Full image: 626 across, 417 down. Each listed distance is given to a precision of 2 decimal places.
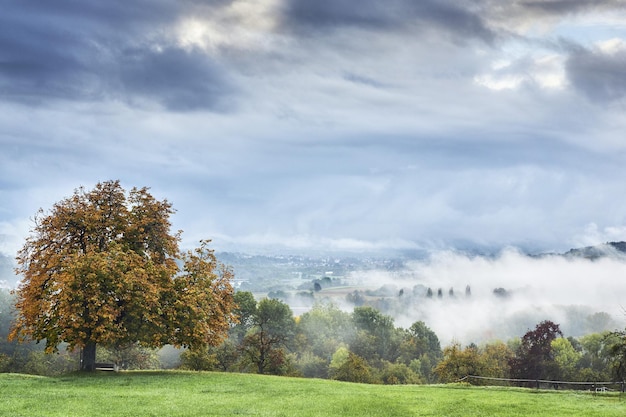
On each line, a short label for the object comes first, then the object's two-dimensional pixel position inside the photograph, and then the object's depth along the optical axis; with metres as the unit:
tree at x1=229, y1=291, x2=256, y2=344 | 106.88
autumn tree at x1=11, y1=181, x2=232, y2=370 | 51.38
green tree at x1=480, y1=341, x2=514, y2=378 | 97.16
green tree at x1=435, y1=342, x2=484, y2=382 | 93.00
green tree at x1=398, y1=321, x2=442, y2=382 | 157.62
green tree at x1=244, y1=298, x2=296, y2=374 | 83.38
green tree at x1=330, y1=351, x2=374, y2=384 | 96.53
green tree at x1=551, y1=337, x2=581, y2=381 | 110.50
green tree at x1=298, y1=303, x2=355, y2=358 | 152.80
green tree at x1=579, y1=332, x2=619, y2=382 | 134.73
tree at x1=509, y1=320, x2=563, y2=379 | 104.88
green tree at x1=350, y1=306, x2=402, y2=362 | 147.62
